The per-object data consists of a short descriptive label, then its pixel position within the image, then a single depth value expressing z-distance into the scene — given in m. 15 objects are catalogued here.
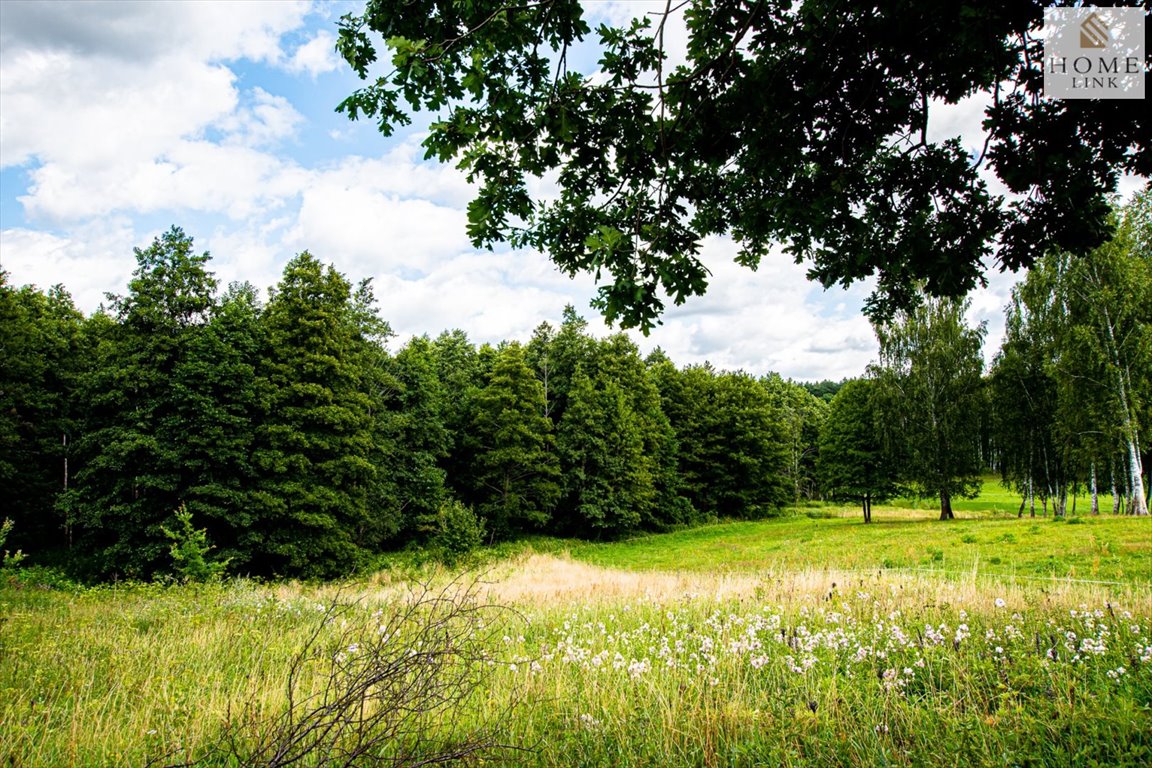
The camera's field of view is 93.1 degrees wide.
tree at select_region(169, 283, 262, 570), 21.52
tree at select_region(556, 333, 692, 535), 36.62
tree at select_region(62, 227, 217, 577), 20.73
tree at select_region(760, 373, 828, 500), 64.56
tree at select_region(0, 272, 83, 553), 24.95
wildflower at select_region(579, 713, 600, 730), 3.76
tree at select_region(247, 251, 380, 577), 22.73
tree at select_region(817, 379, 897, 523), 35.91
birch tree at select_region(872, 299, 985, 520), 29.81
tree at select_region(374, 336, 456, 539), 29.45
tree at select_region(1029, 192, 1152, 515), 21.70
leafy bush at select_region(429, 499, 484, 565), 24.77
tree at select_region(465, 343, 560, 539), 34.41
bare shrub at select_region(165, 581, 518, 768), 2.35
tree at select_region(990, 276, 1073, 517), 26.70
